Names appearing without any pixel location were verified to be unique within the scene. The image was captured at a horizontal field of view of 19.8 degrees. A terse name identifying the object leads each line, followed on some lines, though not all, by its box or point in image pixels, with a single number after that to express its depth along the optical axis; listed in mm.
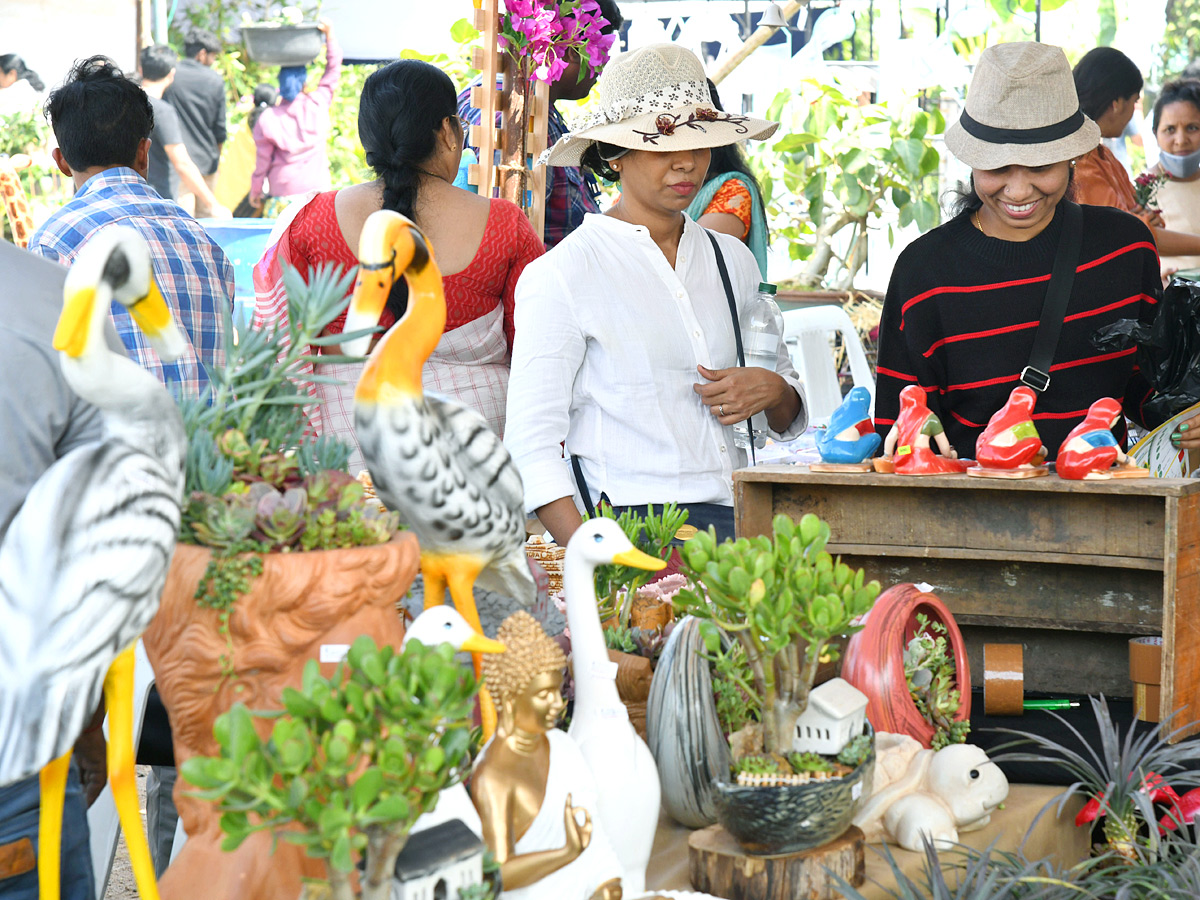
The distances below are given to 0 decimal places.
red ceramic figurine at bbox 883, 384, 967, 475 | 4834
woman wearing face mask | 8430
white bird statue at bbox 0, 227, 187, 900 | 3928
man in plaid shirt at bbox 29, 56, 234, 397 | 5592
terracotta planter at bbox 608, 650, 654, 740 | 4535
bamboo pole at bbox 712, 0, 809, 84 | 8630
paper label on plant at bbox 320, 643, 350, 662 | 4108
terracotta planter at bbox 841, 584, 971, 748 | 4563
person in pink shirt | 13687
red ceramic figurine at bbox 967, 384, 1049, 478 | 4764
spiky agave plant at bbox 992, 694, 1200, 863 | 4606
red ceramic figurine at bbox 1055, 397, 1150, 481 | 4737
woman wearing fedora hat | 5178
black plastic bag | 4969
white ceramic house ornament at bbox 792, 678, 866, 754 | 4314
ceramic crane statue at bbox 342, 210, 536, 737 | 4196
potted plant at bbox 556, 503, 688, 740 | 4542
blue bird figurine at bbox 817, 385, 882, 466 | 4868
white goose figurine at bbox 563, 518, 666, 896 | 4210
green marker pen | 4878
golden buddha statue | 4110
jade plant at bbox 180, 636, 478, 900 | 3540
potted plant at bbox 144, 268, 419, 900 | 4091
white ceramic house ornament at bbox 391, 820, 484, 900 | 4006
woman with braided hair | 5554
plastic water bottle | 5311
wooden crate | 4712
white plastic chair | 8759
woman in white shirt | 5111
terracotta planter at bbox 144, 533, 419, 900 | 4075
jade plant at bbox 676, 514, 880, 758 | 4240
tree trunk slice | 4249
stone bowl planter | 4236
